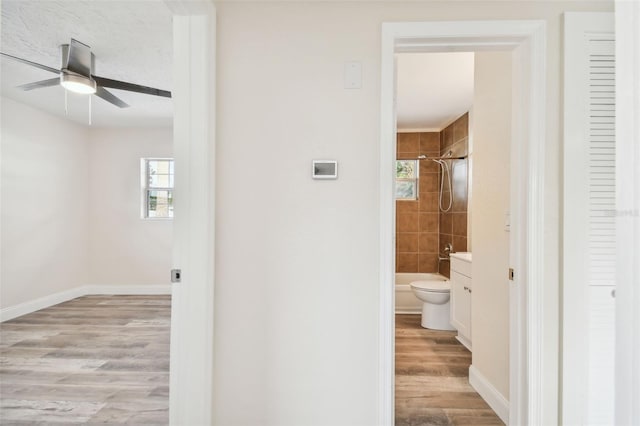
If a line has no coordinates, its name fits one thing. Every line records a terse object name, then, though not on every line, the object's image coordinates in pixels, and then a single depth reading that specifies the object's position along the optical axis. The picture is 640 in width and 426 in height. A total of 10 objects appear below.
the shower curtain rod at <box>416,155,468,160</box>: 3.92
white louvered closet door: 1.45
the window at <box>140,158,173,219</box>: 4.97
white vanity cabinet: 2.94
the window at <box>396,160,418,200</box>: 4.73
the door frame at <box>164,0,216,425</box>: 1.45
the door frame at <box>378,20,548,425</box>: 1.49
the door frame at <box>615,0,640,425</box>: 0.45
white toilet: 3.42
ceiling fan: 2.34
